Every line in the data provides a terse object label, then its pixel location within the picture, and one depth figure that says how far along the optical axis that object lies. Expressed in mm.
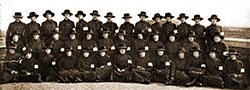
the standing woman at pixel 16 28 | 8664
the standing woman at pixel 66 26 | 9094
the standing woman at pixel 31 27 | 8742
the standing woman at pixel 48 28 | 8953
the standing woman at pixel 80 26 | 9133
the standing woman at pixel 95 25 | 9211
